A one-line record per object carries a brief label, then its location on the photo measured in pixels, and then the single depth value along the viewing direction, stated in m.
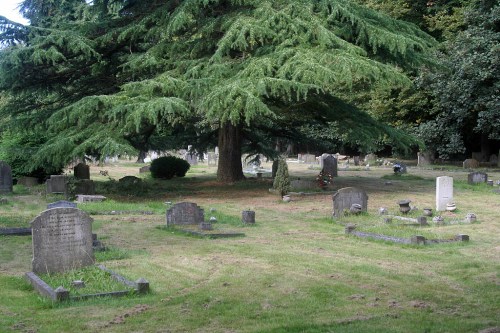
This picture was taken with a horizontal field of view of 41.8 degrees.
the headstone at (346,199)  16.86
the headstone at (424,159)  42.31
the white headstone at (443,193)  18.09
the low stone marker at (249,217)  16.05
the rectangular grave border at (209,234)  13.84
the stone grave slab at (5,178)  24.03
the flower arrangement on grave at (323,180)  24.02
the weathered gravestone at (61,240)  9.93
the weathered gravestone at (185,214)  15.40
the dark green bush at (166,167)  31.61
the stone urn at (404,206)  17.20
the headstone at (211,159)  44.98
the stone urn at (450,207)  18.02
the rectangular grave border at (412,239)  12.64
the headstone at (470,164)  38.69
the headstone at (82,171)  28.06
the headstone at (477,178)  26.41
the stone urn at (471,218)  15.88
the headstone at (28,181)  27.86
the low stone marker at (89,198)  20.34
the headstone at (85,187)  22.23
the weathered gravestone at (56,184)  23.19
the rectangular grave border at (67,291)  8.37
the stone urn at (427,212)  16.88
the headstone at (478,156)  41.93
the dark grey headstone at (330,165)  29.86
